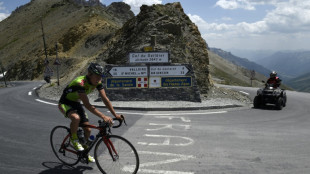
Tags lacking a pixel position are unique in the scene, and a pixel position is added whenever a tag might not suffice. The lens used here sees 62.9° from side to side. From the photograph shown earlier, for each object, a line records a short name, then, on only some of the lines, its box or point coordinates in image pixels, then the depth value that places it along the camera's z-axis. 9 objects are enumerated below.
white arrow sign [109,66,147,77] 14.80
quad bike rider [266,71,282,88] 14.03
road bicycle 4.44
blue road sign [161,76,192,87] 14.80
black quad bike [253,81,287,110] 13.32
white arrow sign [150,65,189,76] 14.86
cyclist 4.54
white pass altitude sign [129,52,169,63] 15.01
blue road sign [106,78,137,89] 14.77
